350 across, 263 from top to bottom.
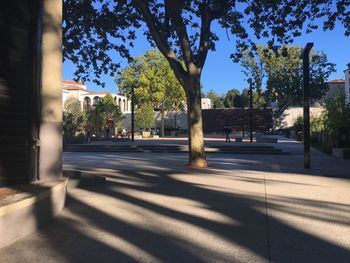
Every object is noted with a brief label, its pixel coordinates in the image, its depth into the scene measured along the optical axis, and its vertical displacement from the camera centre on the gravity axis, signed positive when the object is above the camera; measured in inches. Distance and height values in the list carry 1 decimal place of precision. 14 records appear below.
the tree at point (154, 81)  1989.5 +261.5
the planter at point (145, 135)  1630.2 +17.0
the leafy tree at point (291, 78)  2060.8 +286.0
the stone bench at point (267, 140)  1103.0 -3.3
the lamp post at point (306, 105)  548.7 +41.8
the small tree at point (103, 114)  1385.3 +87.3
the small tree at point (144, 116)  2006.9 +106.5
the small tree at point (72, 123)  1183.3 +48.0
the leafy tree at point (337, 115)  829.2 +43.8
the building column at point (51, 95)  294.8 +30.4
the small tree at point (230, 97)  4224.9 +417.5
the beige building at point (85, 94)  4085.1 +429.8
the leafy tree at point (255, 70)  2231.8 +347.2
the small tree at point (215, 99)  4547.2 +433.6
